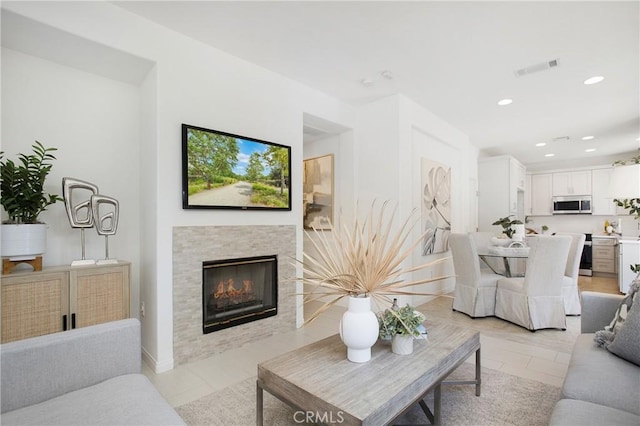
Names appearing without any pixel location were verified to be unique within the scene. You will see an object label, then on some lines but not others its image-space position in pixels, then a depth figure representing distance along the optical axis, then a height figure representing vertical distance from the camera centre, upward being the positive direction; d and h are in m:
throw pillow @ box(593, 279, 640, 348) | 1.74 -0.59
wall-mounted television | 2.73 +0.40
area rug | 1.86 -1.20
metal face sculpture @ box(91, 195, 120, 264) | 2.47 -0.02
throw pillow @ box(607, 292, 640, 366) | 1.56 -0.62
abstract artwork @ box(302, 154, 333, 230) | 4.72 +0.35
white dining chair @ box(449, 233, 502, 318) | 3.87 -0.84
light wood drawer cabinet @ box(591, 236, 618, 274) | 6.59 -0.87
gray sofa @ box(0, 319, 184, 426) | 1.21 -0.73
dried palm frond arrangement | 1.53 -0.26
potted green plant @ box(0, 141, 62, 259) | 2.06 +0.06
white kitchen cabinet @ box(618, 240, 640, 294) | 4.69 -0.68
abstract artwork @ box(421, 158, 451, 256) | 4.64 +0.13
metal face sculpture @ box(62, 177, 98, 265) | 2.35 +0.07
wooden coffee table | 1.26 -0.74
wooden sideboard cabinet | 2.06 -0.58
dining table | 3.95 -0.50
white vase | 1.55 -0.56
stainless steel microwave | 7.29 +0.20
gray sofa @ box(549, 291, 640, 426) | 1.20 -0.76
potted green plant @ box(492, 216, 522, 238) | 4.70 -0.19
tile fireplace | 2.66 -0.60
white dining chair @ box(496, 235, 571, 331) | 3.37 -0.76
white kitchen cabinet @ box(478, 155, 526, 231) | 6.76 +0.53
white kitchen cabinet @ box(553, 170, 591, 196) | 7.40 +0.71
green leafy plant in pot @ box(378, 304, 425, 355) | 1.67 -0.60
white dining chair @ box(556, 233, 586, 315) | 3.89 -0.88
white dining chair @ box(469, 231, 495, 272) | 4.73 -0.39
